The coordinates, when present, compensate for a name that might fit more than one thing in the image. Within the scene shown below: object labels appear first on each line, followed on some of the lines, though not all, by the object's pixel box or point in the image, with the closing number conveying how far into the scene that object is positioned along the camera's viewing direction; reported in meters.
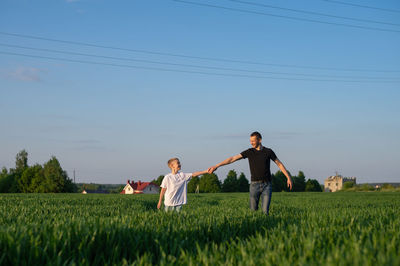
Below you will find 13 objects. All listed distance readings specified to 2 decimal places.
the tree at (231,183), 96.00
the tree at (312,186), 108.75
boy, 8.85
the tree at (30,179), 79.06
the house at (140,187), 123.69
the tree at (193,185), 102.19
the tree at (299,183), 108.38
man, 8.81
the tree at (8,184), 81.89
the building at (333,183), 175.00
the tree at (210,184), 96.38
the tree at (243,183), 95.94
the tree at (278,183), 99.06
